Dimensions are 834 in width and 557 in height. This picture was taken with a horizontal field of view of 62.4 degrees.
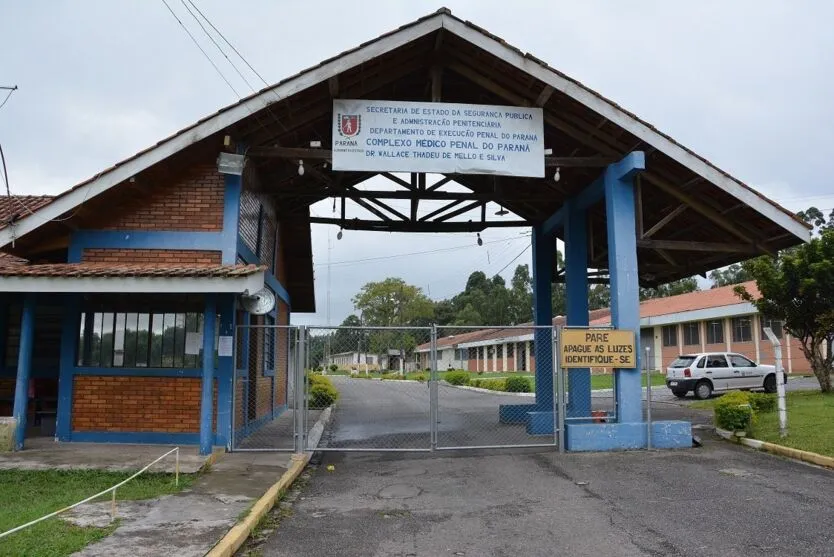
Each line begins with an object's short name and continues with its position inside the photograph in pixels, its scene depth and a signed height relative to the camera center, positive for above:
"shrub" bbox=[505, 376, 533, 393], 29.03 -1.26
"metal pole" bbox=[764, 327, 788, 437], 11.60 -0.63
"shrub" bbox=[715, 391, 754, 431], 12.16 -1.03
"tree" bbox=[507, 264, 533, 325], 83.94 +6.22
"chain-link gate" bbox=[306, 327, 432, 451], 13.16 -1.65
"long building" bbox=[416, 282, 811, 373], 32.69 +1.34
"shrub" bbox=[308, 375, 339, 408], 21.14 -1.22
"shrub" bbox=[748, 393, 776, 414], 14.43 -1.02
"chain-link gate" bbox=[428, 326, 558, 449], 13.72 -1.61
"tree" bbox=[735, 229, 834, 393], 18.06 +1.65
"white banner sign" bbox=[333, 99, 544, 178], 11.59 +3.63
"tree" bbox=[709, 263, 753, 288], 69.62 +8.37
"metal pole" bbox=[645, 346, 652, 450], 11.28 -1.26
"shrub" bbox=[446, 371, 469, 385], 38.66 -1.30
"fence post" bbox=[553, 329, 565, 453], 10.99 -0.64
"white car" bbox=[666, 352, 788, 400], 22.89 -0.68
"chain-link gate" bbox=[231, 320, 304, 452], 11.59 -0.77
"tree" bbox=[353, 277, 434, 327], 78.81 +6.04
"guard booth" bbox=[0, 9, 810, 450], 10.51 +3.05
